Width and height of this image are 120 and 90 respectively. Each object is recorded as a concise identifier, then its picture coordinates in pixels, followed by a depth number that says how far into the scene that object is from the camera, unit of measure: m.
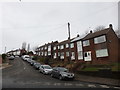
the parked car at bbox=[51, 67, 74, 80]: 10.14
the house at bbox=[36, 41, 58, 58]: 40.54
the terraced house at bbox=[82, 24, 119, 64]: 17.98
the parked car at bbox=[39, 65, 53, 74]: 13.93
